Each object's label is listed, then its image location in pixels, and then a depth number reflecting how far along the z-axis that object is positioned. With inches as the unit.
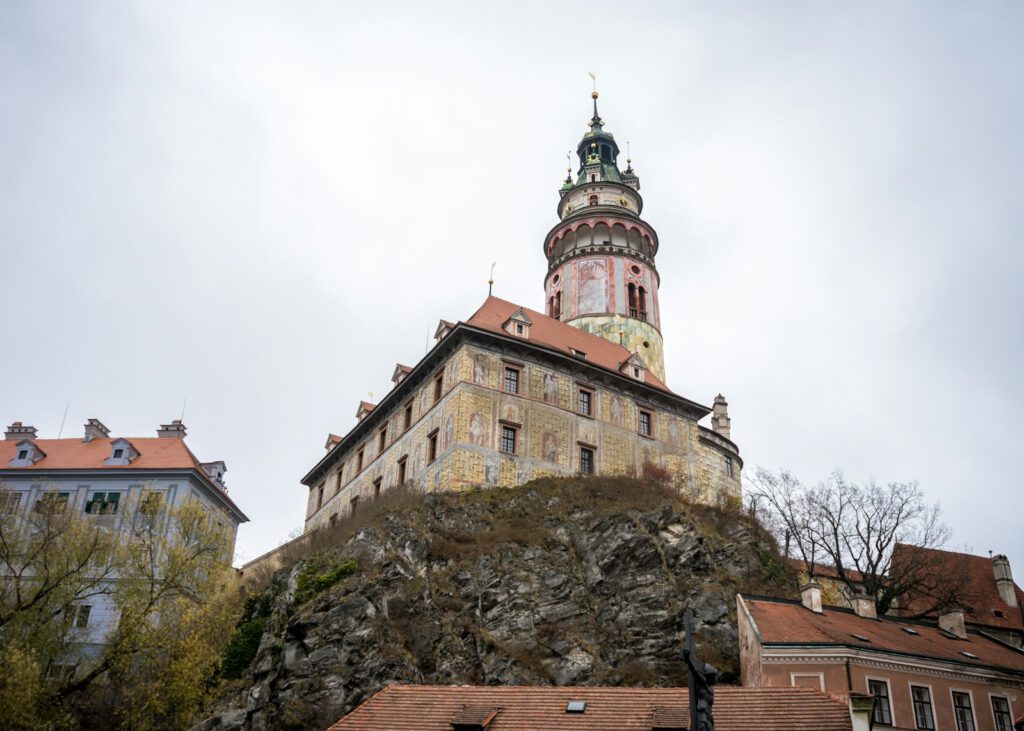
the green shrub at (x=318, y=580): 1267.2
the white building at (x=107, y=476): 1979.0
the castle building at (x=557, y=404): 1582.2
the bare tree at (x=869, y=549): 1475.4
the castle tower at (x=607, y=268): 2080.5
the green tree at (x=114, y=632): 1107.9
